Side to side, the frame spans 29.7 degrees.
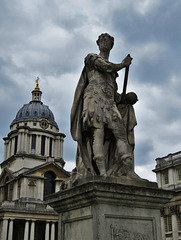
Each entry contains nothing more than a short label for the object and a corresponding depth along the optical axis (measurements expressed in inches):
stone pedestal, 202.5
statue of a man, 238.2
